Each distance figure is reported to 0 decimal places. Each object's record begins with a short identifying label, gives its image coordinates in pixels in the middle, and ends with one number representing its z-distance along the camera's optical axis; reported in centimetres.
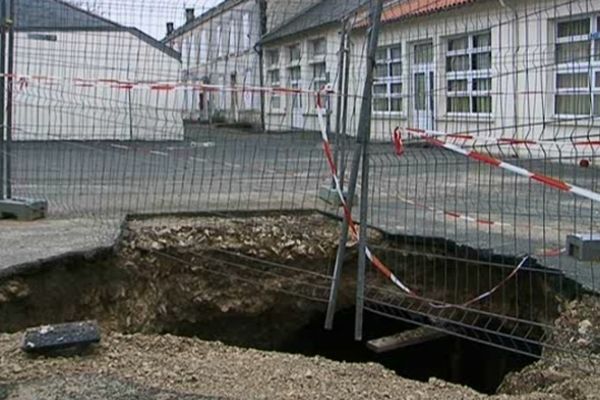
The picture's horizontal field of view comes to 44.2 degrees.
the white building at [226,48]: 836
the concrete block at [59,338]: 436
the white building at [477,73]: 607
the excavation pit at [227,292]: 639
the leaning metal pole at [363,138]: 469
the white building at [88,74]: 916
